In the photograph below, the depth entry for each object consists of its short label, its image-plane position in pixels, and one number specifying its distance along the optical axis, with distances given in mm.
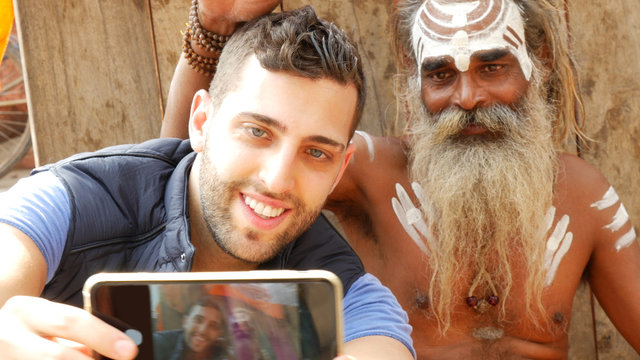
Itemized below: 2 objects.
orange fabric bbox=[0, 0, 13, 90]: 1482
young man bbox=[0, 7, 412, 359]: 1017
